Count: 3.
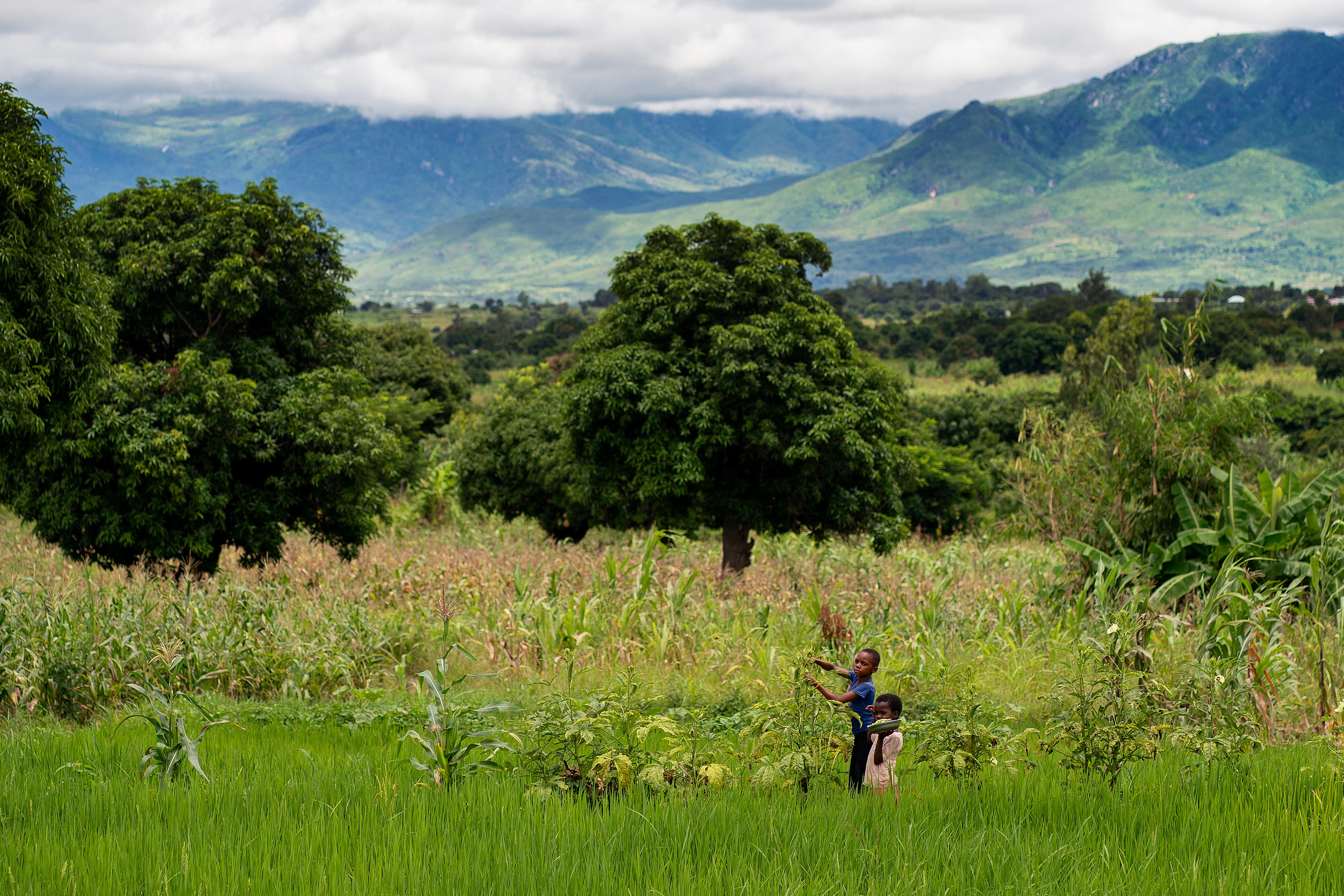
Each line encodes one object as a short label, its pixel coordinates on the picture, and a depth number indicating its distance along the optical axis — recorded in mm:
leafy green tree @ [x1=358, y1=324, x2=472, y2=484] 88062
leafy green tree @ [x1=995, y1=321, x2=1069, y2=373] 166625
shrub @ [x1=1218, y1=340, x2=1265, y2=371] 144500
